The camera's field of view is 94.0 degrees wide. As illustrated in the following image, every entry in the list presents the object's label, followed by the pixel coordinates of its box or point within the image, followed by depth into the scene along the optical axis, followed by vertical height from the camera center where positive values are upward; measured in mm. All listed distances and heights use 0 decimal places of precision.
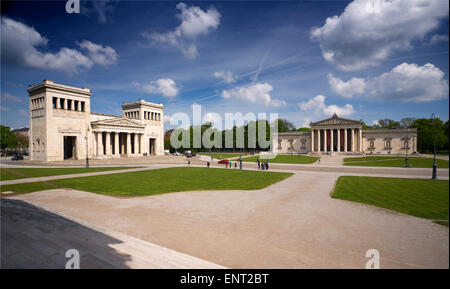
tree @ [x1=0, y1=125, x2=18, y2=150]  80675 +2549
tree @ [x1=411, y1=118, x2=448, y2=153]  64812 +1229
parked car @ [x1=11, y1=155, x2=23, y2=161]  55325 -3517
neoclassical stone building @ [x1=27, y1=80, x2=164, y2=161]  49844 +4675
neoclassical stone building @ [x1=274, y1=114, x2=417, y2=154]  75625 +1733
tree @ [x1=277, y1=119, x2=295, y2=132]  122812 +11603
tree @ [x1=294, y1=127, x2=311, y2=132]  137862 +9717
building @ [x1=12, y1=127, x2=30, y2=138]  152650 +10878
